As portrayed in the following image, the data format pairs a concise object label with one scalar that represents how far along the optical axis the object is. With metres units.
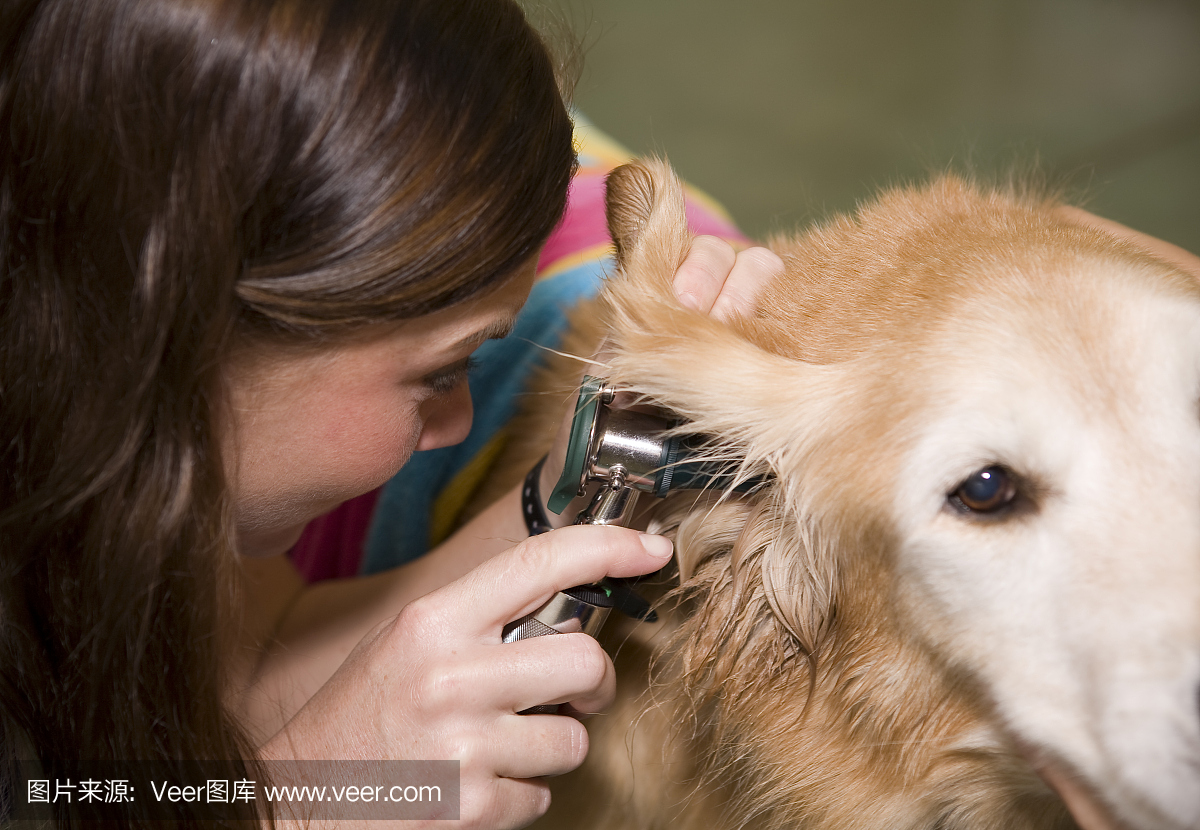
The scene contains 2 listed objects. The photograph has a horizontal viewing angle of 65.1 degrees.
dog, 0.55
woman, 0.57
